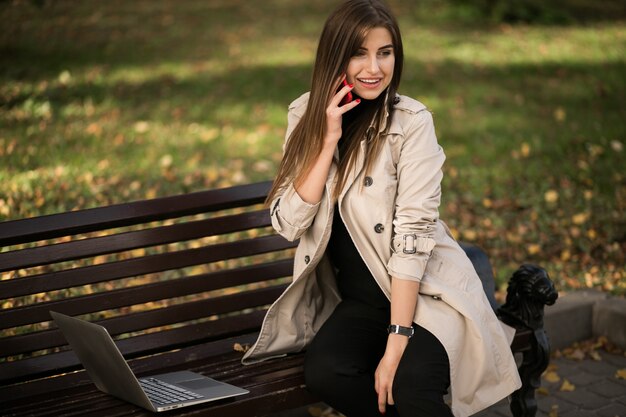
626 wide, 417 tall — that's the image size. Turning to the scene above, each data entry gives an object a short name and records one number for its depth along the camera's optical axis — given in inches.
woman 142.0
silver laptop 130.4
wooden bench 145.0
